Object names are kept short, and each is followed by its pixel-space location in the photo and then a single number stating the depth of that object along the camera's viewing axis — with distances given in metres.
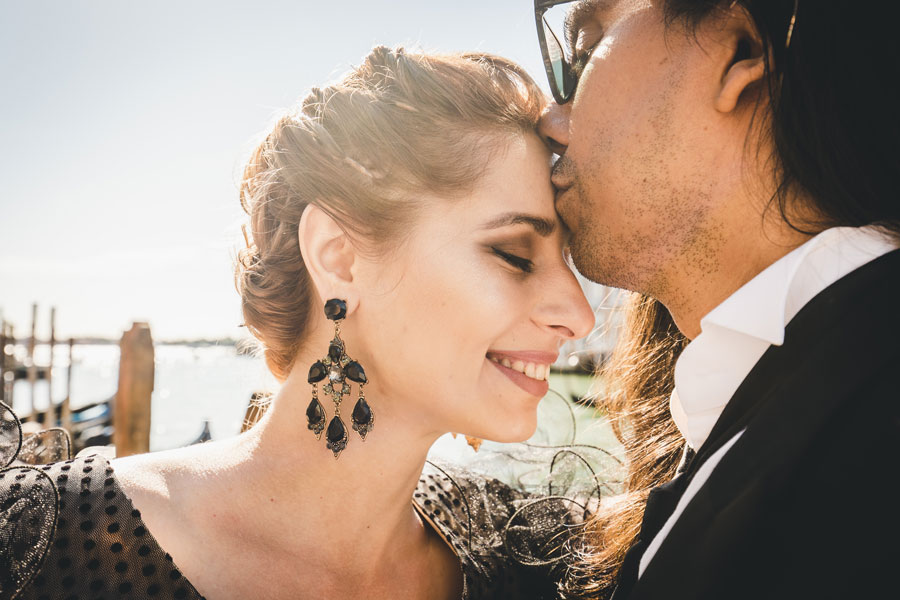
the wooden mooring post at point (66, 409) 7.36
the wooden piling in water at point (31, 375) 8.66
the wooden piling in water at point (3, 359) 8.64
